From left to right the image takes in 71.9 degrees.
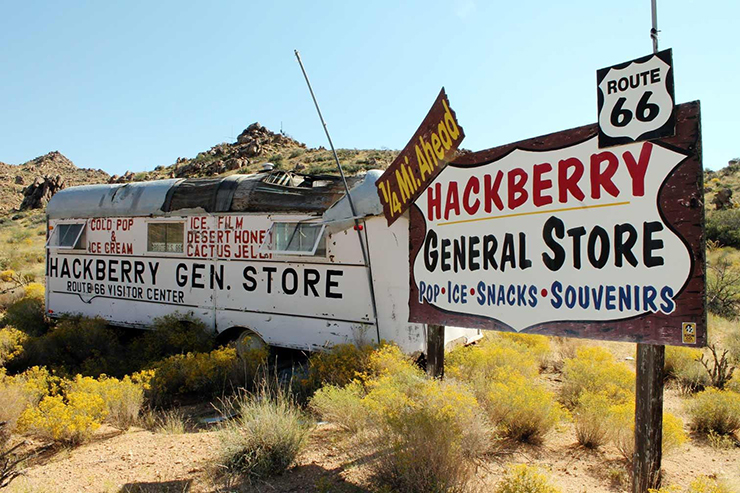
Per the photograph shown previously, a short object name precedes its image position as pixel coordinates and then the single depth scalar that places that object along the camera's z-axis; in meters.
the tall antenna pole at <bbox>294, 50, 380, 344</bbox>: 6.80
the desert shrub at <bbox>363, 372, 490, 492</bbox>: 3.62
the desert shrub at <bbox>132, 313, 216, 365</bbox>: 8.20
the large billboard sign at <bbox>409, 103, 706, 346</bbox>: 3.12
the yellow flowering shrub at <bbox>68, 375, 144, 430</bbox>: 5.55
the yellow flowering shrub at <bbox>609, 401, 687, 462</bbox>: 4.38
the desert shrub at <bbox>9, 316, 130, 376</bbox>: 8.80
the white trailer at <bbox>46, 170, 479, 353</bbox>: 6.87
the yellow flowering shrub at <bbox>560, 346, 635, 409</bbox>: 5.81
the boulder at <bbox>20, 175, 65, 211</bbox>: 45.22
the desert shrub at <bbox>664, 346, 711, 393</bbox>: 6.76
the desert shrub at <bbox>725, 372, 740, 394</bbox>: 6.38
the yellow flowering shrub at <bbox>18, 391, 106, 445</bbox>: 4.89
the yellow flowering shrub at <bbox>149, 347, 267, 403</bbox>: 6.93
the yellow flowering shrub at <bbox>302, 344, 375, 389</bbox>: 6.00
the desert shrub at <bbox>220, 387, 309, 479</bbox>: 4.11
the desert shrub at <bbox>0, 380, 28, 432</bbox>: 5.43
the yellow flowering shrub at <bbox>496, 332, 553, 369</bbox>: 7.96
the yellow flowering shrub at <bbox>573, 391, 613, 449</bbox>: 4.66
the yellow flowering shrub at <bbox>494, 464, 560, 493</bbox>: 3.21
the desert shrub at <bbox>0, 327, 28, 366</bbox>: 8.72
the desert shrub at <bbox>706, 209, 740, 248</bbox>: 20.81
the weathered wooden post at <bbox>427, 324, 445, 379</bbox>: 4.92
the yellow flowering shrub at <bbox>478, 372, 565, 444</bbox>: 4.79
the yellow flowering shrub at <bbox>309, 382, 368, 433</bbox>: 4.74
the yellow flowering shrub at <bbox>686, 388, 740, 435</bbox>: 5.21
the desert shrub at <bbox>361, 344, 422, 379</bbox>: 5.68
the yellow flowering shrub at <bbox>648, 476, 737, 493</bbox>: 3.12
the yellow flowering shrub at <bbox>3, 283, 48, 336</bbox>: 10.91
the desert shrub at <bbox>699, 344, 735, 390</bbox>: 6.46
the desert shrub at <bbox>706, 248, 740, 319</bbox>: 11.77
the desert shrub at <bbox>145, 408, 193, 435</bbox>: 5.31
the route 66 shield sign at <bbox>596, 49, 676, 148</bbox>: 3.18
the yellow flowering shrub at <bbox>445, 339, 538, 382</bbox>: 5.96
